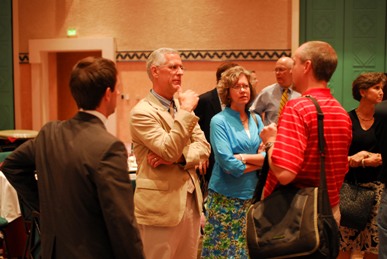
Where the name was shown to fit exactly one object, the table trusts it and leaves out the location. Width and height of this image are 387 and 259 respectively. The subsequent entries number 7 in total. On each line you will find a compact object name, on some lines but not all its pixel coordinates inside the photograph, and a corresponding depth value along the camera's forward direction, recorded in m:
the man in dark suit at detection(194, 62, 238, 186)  4.76
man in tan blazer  2.98
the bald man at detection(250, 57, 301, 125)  4.78
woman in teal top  3.66
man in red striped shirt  2.35
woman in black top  4.12
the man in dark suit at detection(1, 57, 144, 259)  2.01
